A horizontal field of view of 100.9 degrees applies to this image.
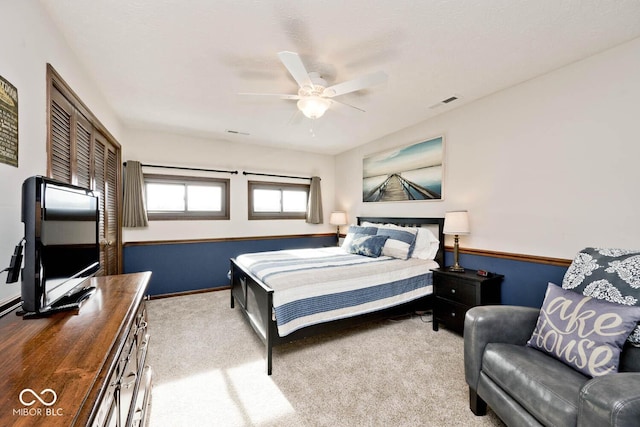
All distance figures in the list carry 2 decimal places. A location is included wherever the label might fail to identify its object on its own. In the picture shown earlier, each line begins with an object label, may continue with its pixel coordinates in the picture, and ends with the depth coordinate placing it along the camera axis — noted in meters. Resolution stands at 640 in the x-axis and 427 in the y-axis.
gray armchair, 1.00
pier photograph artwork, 3.50
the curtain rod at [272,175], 4.68
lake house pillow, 1.31
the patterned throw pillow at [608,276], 1.47
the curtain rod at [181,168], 3.98
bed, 2.29
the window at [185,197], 4.11
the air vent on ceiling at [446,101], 2.93
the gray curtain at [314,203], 5.25
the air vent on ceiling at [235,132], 4.00
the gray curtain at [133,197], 3.79
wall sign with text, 1.23
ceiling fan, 1.84
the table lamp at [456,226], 2.90
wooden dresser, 0.60
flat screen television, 1.04
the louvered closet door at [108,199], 2.95
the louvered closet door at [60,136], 1.81
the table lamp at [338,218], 5.11
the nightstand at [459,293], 2.61
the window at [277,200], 4.86
